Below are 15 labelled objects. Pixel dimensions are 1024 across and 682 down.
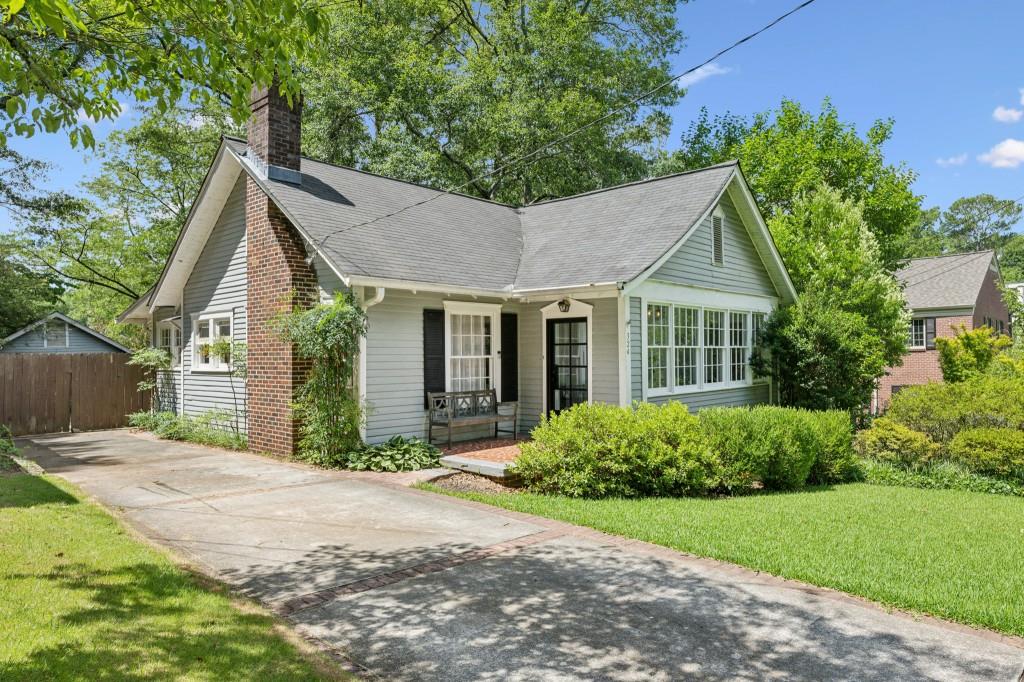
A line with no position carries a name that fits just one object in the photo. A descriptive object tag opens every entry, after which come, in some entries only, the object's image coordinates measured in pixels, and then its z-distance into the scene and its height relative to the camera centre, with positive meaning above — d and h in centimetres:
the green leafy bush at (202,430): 1277 -153
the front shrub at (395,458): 1012 -162
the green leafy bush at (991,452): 986 -156
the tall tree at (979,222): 7088 +1516
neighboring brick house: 2986 +234
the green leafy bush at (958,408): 1049 -92
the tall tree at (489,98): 2538 +1064
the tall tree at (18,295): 1850 +197
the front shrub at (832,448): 1030 -154
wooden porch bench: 1151 -102
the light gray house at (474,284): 1123 +141
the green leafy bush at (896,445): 1077 -158
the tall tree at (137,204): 2655 +688
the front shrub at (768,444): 889 -130
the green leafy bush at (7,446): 1017 -143
